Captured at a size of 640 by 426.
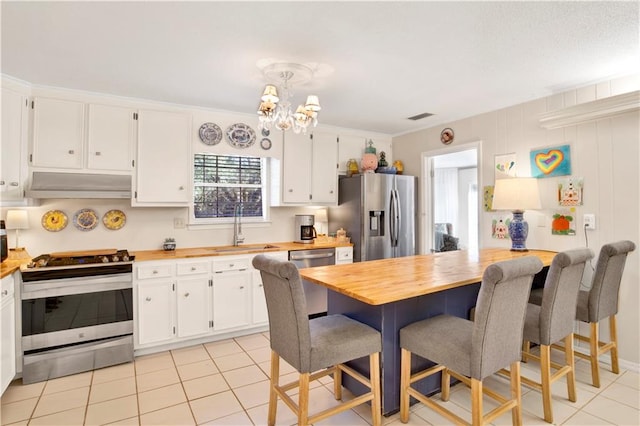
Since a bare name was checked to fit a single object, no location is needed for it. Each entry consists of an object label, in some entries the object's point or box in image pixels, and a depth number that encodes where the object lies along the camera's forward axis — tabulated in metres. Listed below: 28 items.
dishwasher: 3.84
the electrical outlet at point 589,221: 2.95
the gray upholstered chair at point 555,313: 2.02
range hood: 2.86
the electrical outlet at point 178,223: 3.71
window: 3.93
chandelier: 2.35
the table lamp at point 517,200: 3.12
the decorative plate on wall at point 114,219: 3.37
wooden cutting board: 2.99
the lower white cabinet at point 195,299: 3.07
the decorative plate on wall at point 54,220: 3.12
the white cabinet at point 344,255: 4.13
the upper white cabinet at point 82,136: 2.95
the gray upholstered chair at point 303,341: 1.71
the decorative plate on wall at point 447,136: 4.21
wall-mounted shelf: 2.55
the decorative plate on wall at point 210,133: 3.71
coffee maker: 4.31
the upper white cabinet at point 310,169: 4.14
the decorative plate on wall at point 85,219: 3.25
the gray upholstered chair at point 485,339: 1.65
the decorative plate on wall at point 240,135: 3.87
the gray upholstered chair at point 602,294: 2.40
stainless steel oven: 2.61
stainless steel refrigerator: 4.22
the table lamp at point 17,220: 2.89
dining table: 1.87
